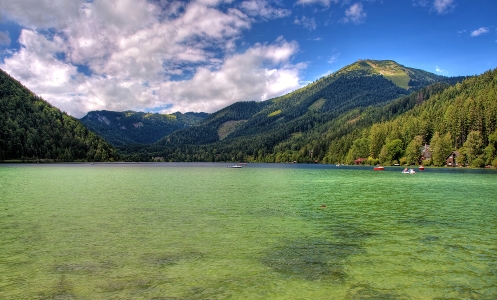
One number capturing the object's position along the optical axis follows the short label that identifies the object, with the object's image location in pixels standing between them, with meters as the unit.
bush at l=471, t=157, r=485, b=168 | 146.01
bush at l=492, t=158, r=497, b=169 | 136.62
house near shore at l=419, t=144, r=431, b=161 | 178.36
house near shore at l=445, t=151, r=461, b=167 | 165.09
